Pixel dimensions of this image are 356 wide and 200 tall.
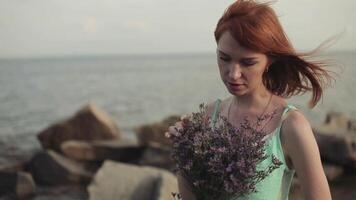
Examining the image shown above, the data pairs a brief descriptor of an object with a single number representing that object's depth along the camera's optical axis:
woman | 2.14
